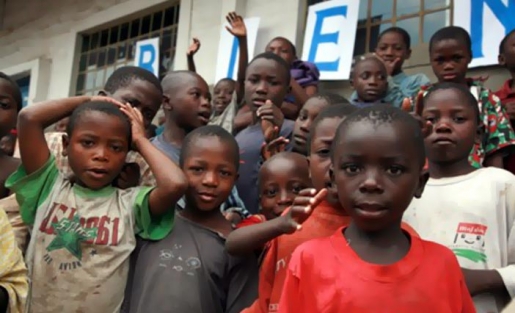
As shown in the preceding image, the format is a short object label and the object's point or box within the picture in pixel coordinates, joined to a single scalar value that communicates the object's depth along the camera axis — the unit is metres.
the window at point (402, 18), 4.82
